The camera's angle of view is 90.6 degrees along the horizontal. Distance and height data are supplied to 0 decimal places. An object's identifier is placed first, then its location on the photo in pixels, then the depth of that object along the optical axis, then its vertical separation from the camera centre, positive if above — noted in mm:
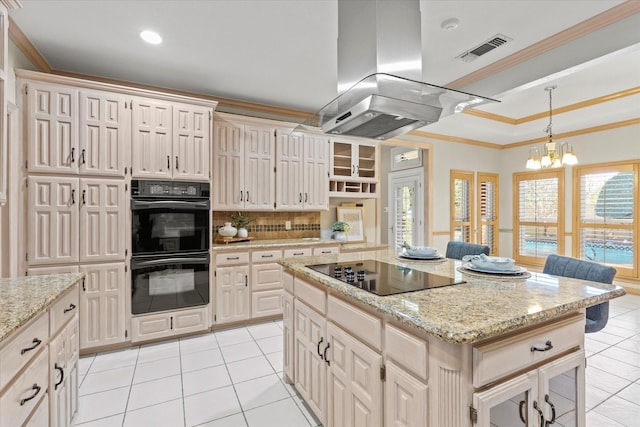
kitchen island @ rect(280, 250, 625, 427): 1070 -557
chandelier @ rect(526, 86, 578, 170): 3995 +710
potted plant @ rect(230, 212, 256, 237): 4094 -110
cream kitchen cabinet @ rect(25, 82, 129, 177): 2717 +728
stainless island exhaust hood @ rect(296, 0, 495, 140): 1776 +831
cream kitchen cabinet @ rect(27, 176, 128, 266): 2723 -80
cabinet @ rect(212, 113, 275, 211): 3734 +577
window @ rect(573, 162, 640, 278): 5090 -33
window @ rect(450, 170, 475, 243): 6082 +110
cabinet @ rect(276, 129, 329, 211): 4109 +534
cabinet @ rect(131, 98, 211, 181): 3109 +730
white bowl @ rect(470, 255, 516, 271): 1842 -300
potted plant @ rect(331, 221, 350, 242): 4582 -250
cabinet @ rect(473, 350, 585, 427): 1104 -718
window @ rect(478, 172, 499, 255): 6555 +72
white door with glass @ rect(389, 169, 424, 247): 5965 +89
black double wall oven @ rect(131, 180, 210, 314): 3092 -343
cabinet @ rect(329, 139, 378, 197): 4566 +629
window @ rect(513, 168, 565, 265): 5958 -46
